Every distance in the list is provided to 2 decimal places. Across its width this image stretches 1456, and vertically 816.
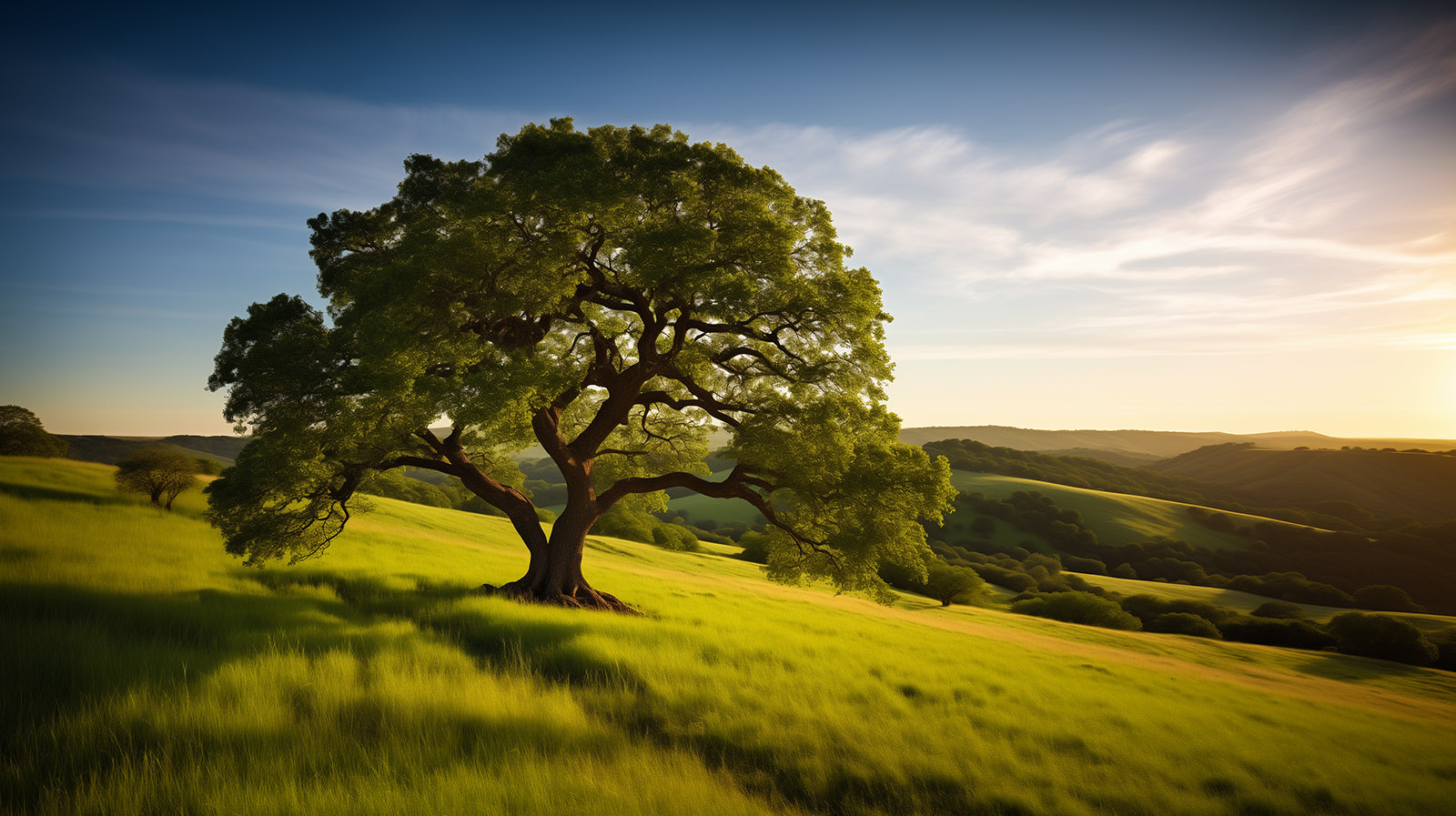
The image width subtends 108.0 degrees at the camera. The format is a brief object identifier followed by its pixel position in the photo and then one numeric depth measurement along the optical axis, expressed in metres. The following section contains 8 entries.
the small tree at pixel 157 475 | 24.67
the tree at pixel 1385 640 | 42.59
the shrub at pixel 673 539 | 68.88
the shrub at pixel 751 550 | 66.04
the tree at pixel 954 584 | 53.03
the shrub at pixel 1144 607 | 64.19
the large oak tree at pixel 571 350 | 13.50
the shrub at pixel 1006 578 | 77.69
